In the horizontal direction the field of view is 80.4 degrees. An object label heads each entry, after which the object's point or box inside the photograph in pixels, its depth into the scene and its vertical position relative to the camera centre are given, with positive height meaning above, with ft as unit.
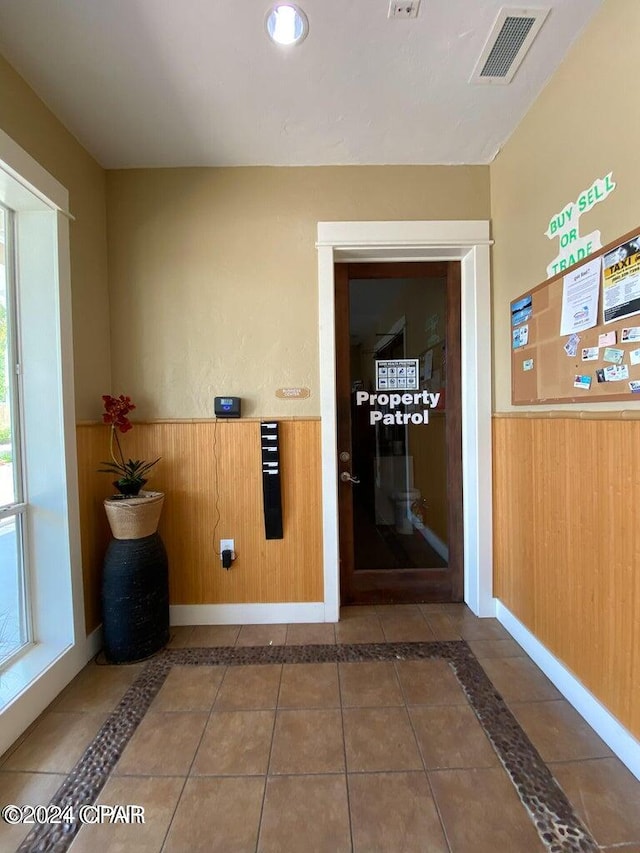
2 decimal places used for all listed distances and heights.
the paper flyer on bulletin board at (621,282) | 4.33 +1.48
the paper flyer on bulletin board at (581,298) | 4.90 +1.48
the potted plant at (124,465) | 6.83 -0.83
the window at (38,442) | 5.93 -0.33
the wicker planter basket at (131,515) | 6.41 -1.65
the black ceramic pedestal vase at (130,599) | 6.40 -3.07
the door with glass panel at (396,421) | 8.07 -0.19
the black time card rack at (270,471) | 7.52 -1.11
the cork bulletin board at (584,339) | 4.41 +0.96
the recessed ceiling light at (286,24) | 4.64 +4.93
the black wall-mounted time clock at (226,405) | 7.43 +0.22
